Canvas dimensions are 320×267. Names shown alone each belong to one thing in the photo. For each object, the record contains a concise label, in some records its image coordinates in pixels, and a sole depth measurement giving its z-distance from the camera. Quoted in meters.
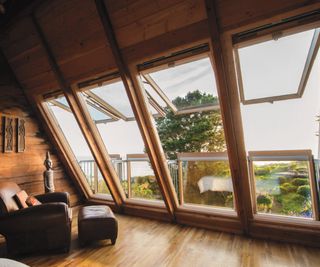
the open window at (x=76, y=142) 3.93
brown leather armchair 2.44
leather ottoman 2.62
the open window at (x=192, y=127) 2.51
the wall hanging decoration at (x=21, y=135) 3.69
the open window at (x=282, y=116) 2.04
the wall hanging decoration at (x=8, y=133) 3.50
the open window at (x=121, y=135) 3.18
